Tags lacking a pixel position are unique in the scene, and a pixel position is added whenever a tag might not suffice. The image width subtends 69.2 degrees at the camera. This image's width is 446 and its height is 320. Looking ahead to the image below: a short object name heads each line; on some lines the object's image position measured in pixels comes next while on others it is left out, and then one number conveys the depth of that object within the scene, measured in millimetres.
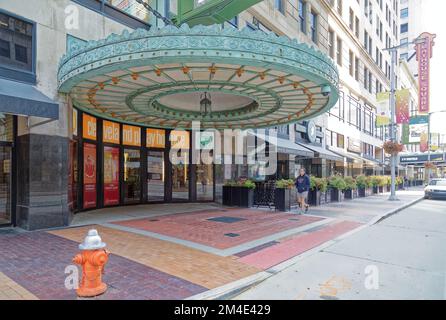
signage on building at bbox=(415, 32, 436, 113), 33550
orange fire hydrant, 3951
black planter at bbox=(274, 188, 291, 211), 13133
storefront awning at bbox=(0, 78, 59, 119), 6527
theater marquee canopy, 6453
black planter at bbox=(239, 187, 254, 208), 14141
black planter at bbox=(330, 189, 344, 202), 17766
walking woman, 12500
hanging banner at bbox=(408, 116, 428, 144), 39284
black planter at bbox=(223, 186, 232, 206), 14752
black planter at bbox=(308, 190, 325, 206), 15547
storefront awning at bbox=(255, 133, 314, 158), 16203
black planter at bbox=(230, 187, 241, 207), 14469
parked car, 21319
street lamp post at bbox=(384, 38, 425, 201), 19547
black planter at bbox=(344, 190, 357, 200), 19766
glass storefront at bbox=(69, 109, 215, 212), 11125
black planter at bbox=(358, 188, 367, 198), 21902
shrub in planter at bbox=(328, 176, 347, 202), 17688
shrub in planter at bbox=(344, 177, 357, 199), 19562
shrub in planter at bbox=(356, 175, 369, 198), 21938
